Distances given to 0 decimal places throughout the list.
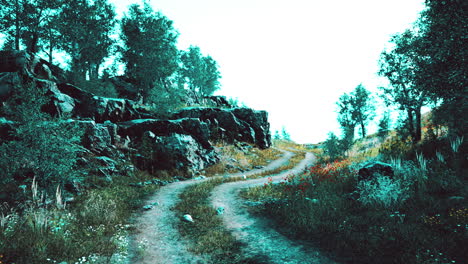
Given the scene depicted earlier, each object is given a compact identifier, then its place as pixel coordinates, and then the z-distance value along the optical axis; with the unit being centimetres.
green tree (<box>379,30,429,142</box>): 1928
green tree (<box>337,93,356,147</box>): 5068
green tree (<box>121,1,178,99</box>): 3238
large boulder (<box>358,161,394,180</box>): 819
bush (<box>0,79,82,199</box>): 717
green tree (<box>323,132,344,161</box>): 2138
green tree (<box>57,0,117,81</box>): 2736
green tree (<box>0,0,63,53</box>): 2361
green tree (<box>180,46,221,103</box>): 5638
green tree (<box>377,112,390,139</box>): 3849
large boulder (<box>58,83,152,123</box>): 1706
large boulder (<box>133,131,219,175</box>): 1598
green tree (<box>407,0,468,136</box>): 768
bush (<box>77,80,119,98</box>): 2368
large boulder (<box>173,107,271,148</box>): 2656
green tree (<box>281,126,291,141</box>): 7838
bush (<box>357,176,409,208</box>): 651
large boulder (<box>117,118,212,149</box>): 1744
